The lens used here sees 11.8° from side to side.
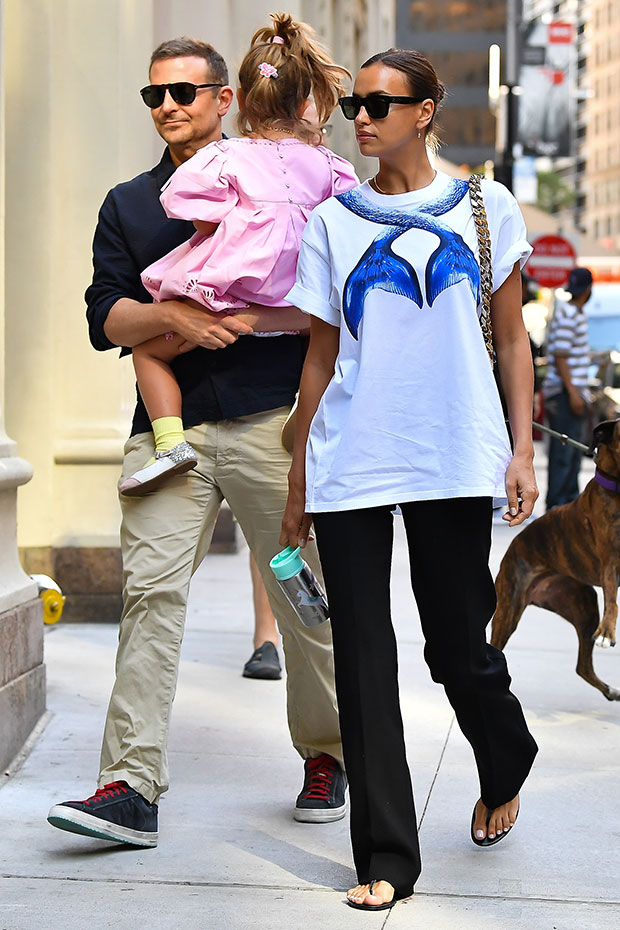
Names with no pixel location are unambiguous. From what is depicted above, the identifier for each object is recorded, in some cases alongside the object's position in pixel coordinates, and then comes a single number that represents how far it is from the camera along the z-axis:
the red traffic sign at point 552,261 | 45.62
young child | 8.27
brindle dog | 11.27
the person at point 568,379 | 25.39
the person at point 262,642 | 13.15
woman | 7.39
